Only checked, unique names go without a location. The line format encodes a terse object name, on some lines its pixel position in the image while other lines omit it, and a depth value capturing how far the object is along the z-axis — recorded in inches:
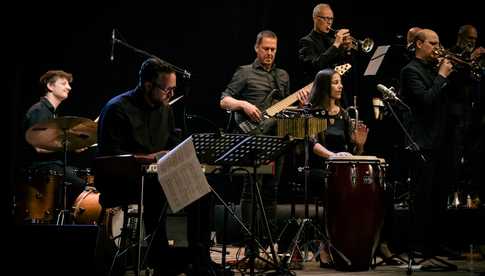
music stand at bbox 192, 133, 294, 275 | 331.3
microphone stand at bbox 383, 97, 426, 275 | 400.5
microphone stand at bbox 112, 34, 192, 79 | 388.5
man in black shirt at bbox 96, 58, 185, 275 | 357.7
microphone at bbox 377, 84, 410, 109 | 452.8
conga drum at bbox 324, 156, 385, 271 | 418.3
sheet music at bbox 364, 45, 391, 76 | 484.7
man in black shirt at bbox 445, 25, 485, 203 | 512.4
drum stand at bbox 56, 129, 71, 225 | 490.3
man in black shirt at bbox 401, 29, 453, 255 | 462.3
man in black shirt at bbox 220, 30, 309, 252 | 470.6
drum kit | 475.8
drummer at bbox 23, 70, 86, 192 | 541.3
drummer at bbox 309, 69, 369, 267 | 463.2
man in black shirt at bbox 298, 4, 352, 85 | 514.3
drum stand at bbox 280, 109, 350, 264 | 412.7
